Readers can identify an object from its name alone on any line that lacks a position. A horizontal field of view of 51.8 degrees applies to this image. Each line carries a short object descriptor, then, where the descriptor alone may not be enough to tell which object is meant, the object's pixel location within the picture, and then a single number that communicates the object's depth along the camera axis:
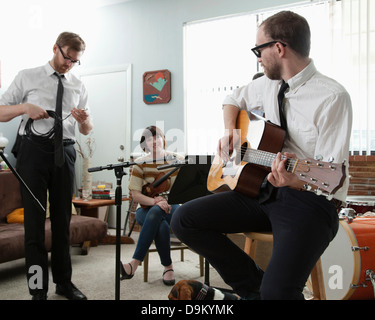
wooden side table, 3.87
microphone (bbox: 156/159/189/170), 1.93
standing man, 2.17
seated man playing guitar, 1.29
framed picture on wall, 4.89
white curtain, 3.78
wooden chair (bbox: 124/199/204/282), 2.82
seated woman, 2.74
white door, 5.18
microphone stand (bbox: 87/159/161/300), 1.87
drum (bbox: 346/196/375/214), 2.64
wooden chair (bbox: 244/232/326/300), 2.05
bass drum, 2.06
